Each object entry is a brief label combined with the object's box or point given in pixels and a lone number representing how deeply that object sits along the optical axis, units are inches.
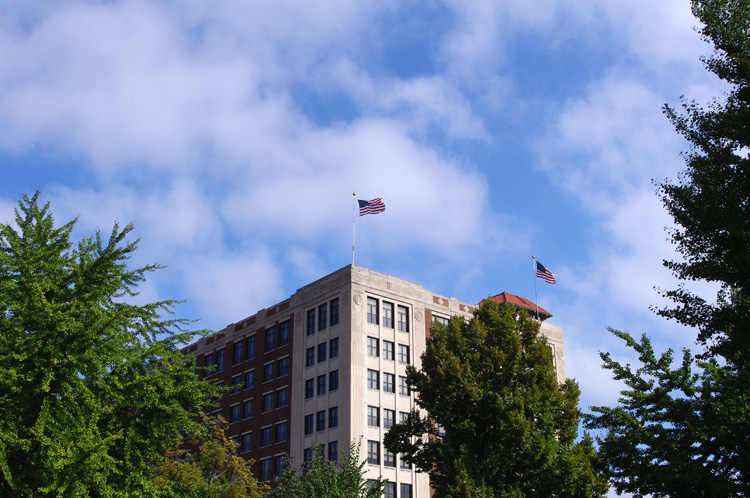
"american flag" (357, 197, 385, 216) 2368.4
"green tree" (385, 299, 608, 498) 1381.6
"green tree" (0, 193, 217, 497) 919.7
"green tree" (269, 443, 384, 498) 1097.3
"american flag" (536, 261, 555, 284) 2471.7
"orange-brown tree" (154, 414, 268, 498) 1804.9
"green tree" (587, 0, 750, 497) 818.2
